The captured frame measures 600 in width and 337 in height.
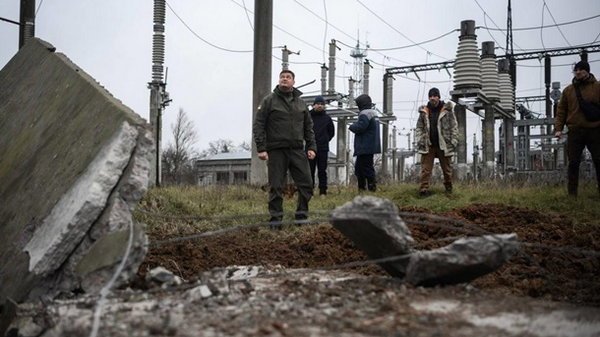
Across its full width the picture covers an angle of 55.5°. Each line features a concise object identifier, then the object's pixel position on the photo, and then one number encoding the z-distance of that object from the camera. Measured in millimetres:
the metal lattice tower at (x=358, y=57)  28594
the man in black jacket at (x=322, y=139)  9664
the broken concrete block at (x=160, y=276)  3645
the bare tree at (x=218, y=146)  62791
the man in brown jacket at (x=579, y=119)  7387
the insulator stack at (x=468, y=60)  12336
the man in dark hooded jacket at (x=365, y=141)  9492
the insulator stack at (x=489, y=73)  13781
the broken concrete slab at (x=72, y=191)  3555
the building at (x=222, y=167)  36812
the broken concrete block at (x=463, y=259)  3459
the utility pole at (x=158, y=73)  13766
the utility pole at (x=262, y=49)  11500
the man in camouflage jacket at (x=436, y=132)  8570
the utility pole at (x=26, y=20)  15039
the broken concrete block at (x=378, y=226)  3691
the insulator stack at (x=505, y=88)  16312
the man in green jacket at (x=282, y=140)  6672
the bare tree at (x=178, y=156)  43594
